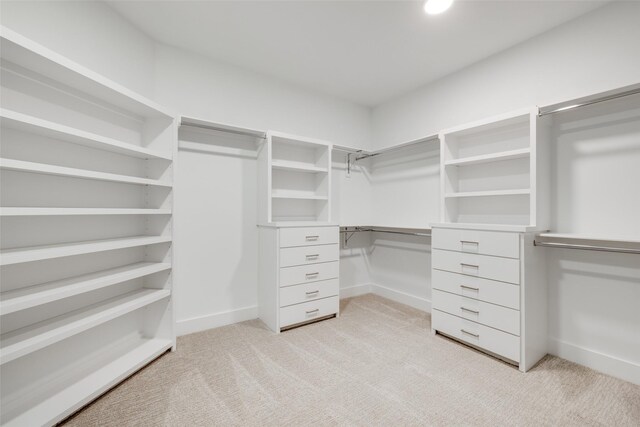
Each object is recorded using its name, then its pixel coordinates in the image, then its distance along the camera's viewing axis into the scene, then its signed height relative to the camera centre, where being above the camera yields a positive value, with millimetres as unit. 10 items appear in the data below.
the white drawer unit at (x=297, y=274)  2383 -573
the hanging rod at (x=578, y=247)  1497 -207
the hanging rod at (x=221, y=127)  2230 +779
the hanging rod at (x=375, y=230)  3062 -199
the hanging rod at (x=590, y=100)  1578 +741
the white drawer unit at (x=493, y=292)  1803 -583
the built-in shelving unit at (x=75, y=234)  1313 -127
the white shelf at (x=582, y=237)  1492 -142
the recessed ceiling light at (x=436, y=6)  1772 +1425
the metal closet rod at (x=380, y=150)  2655 +758
